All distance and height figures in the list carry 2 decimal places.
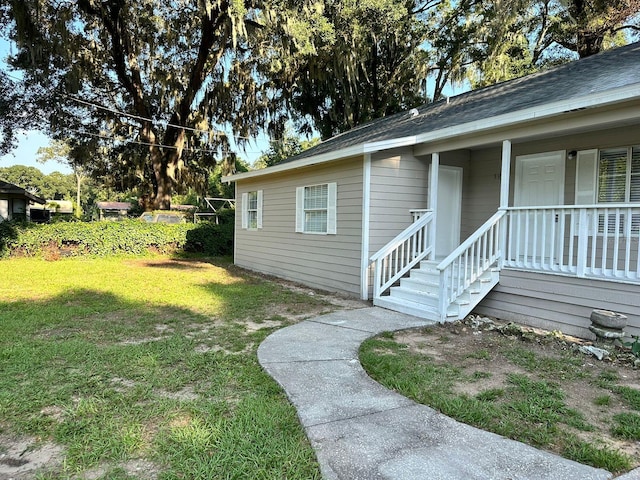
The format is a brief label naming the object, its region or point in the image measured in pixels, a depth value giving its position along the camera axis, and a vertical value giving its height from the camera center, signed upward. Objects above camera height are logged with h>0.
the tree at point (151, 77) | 12.22 +4.94
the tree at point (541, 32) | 11.62 +6.05
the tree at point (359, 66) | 13.72 +5.79
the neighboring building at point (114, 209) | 42.38 +0.51
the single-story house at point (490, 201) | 4.76 +0.30
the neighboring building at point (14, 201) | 18.85 +0.62
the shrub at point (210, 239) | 14.27 -0.85
